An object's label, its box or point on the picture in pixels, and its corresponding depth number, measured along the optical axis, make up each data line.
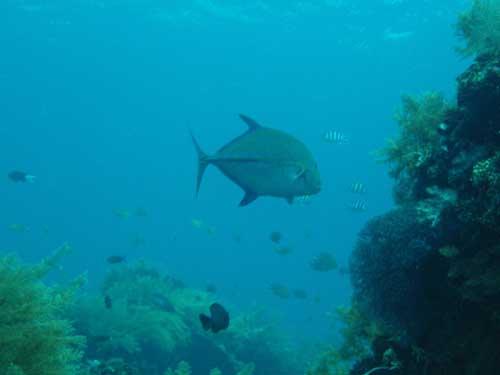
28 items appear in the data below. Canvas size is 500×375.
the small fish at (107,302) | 9.36
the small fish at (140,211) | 21.06
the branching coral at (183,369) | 6.50
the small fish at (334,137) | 12.48
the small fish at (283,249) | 15.98
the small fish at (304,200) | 10.51
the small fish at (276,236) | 13.41
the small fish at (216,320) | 5.30
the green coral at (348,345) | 4.78
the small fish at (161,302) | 11.84
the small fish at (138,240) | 21.99
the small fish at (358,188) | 11.76
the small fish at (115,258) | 11.91
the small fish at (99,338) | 8.53
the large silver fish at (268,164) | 4.44
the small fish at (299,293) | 15.55
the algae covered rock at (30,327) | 3.82
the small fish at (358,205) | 12.07
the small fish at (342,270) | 13.07
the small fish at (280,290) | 15.03
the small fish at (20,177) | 12.64
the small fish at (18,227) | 17.62
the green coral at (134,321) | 9.12
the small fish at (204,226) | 20.78
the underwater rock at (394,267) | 3.58
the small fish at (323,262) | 12.59
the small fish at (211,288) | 14.23
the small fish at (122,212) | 20.28
